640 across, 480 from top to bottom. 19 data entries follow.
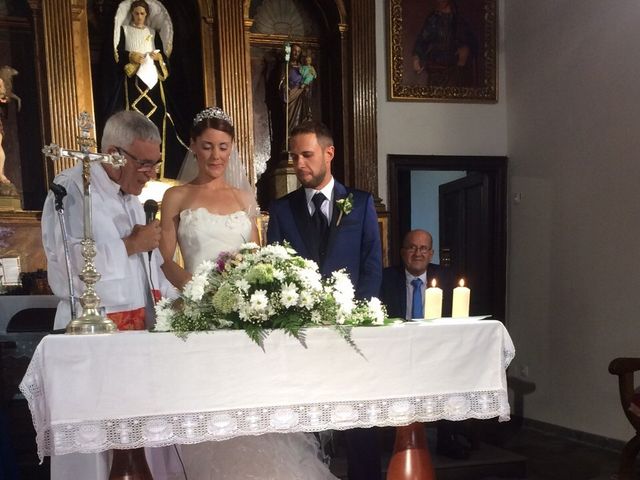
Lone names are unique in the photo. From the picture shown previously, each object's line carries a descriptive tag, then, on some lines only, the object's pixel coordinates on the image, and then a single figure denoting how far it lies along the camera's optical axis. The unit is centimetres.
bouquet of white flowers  225
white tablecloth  212
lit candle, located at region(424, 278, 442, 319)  261
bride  270
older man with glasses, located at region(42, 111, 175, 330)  268
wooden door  657
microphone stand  244
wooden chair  391
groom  288
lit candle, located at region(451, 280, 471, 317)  261
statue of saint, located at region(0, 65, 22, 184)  534
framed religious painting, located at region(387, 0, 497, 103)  632
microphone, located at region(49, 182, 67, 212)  243
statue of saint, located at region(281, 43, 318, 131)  603
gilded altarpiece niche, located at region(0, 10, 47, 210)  555
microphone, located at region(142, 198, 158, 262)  282
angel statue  559
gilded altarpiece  536
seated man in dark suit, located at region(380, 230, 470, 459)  455
